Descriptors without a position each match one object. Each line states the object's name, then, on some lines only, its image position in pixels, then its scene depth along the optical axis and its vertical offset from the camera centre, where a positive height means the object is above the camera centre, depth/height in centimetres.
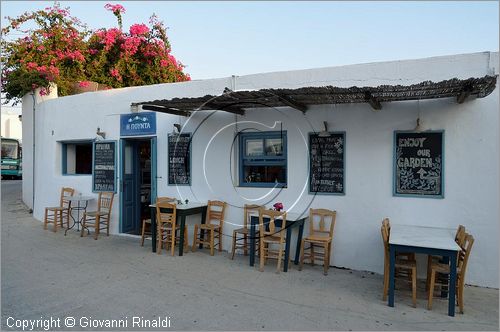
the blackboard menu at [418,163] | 505 +2
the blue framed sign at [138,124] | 716 +73
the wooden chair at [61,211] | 792 -102
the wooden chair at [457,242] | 424 -85
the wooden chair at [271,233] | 526 -95
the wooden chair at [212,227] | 623 -102
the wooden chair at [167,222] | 607 -93
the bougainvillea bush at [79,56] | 981 +293
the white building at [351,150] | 482 +21
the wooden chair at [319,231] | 543 -95
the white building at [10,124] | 2967 +292
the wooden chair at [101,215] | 743 -100
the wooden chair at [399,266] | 413 -111
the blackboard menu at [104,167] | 769 -9
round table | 773 -89
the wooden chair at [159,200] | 668 -64
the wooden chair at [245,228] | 609 -100
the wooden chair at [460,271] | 393 -108
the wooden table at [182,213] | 599 -79
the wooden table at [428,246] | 385 -81
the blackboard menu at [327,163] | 561 +2
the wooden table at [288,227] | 527 -89
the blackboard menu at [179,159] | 683 +7
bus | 1961 +18
